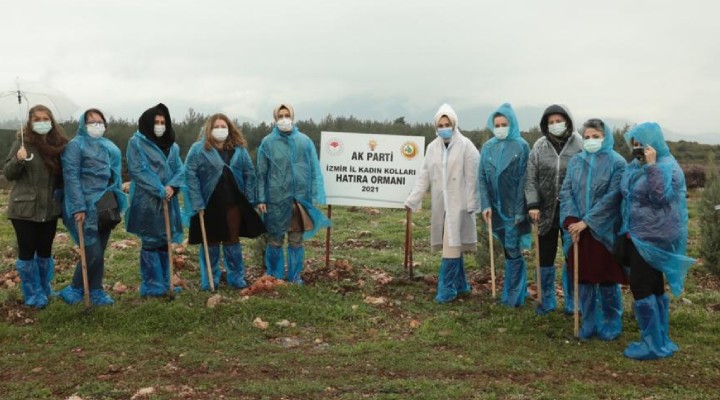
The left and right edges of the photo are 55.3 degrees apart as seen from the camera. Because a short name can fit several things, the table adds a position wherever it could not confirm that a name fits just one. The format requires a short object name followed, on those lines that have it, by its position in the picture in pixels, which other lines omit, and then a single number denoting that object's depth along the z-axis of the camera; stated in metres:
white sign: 9.30
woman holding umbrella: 7.38
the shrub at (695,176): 26.53
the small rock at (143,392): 5.42
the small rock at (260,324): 7.27
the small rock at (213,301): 7.71
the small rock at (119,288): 8.68
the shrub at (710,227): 10.22
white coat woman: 8.20
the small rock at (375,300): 8.27
